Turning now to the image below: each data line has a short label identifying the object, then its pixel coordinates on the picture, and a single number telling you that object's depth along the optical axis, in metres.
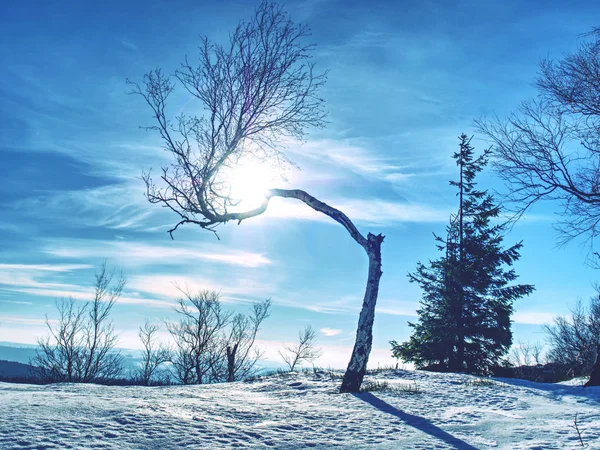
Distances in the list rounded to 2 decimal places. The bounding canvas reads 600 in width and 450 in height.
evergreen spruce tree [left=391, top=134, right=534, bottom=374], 17.69
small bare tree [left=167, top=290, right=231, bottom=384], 38.56
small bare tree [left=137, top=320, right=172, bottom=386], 40.13
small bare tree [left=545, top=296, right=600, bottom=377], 35.50
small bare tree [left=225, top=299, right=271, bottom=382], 39.66
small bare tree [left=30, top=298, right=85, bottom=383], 35.44
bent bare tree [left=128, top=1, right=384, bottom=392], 10.95
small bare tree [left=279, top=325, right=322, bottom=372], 41.54
